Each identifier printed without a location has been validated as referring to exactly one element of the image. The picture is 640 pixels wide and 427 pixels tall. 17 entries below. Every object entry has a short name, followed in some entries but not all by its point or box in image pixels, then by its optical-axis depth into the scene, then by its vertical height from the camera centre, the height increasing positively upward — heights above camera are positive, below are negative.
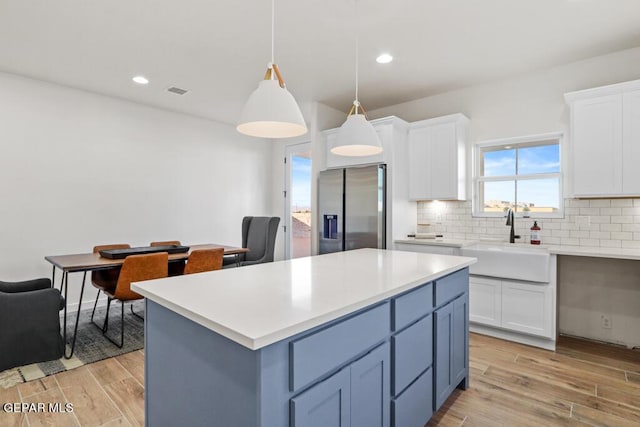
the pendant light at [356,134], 2.28 +0.56
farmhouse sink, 2.96 -0.42
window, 3.49 +0.44
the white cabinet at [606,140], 2.79 +0.67
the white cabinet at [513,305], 2.97 -0.83
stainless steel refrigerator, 3.84 +0.08
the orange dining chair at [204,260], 3.25 -0.47
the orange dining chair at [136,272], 2.87 -0.53
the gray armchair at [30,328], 2.48 -0.89
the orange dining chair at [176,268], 3.85 -0.64
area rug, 2.47 -1.20
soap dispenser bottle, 3.41 -0.18
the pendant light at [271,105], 1.64 +0.54
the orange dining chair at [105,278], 3.22 -0.66
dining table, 2.64 -0.42
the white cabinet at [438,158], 3.76 +0.67
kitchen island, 1.03 -0.50
